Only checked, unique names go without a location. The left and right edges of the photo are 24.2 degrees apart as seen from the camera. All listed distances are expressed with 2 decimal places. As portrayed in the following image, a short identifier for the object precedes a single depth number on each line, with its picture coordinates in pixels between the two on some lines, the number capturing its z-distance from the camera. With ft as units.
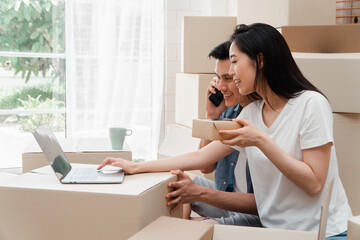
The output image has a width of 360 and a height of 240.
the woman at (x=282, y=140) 8.22
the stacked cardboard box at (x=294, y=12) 10.86
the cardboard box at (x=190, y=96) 13.28
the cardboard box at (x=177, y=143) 12.60
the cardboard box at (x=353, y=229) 6.84
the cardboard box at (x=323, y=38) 10.43
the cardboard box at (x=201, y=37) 13.50
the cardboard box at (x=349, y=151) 9.92
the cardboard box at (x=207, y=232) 7.26
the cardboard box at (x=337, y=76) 9.79
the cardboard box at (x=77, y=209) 7.66
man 9.82
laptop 8.15
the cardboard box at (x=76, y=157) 10.29
